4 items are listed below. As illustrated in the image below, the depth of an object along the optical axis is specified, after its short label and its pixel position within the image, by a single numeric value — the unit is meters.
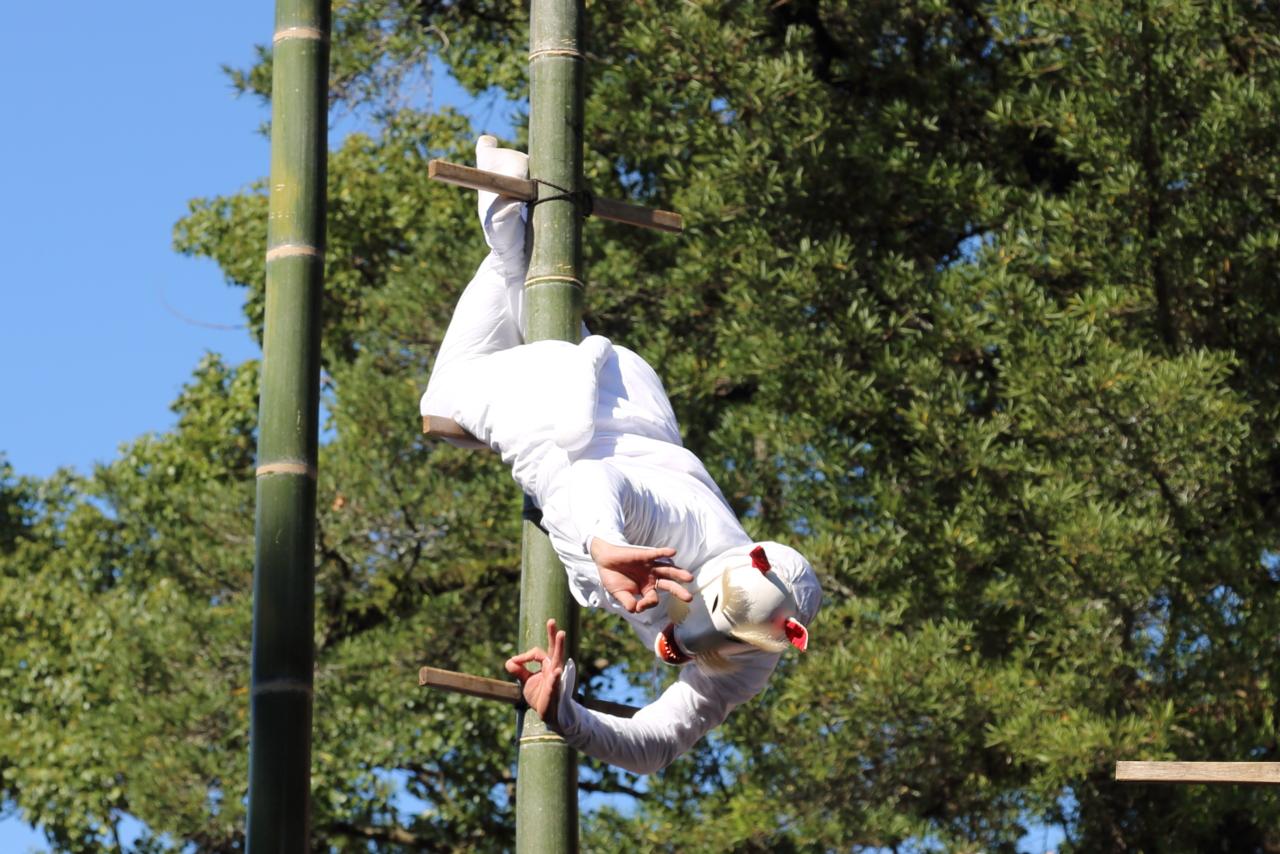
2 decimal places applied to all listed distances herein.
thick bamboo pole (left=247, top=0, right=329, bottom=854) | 8.77
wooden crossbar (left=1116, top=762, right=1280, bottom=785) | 8.10
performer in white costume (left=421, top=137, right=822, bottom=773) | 8.46
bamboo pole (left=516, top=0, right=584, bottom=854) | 9.36
